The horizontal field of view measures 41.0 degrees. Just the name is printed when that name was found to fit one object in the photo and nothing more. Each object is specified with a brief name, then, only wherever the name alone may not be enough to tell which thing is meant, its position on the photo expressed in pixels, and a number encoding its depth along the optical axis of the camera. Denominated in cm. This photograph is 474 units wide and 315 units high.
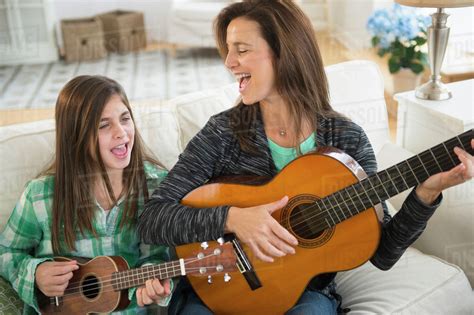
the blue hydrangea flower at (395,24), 183
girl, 104
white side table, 132
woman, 100
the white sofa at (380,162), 111
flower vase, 192
